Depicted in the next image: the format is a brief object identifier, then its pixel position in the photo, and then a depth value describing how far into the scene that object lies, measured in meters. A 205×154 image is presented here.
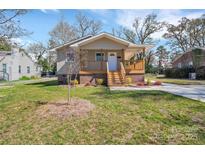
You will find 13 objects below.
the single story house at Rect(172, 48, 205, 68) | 18.97
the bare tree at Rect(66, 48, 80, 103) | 6.17
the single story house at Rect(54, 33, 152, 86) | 10.91
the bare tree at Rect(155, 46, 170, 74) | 29.29
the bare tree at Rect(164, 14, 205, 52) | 25.15
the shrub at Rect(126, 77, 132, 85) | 10.78
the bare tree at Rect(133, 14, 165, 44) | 26.11
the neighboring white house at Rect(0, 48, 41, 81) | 18.04
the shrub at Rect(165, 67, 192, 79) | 18.68
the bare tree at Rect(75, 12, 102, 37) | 24.78
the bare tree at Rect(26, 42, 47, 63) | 30.52
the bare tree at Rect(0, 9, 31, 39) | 6.61
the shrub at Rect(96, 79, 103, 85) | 10.66
